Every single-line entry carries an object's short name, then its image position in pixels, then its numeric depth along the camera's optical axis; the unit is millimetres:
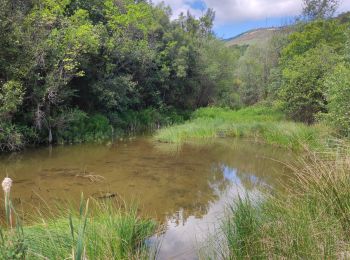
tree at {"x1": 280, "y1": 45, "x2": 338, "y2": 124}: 16188
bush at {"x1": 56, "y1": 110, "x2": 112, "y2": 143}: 13711
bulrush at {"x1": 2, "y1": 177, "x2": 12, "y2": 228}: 1371
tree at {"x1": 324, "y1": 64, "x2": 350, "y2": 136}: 9454
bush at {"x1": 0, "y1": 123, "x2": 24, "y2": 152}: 10510
